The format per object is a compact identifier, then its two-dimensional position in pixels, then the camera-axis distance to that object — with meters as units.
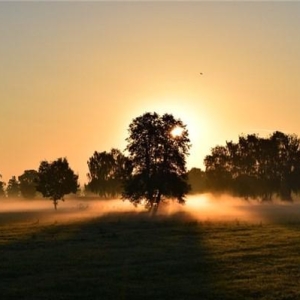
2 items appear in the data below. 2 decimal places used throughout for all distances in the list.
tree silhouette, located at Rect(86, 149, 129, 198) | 160.12
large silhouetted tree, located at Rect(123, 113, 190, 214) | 77.31
